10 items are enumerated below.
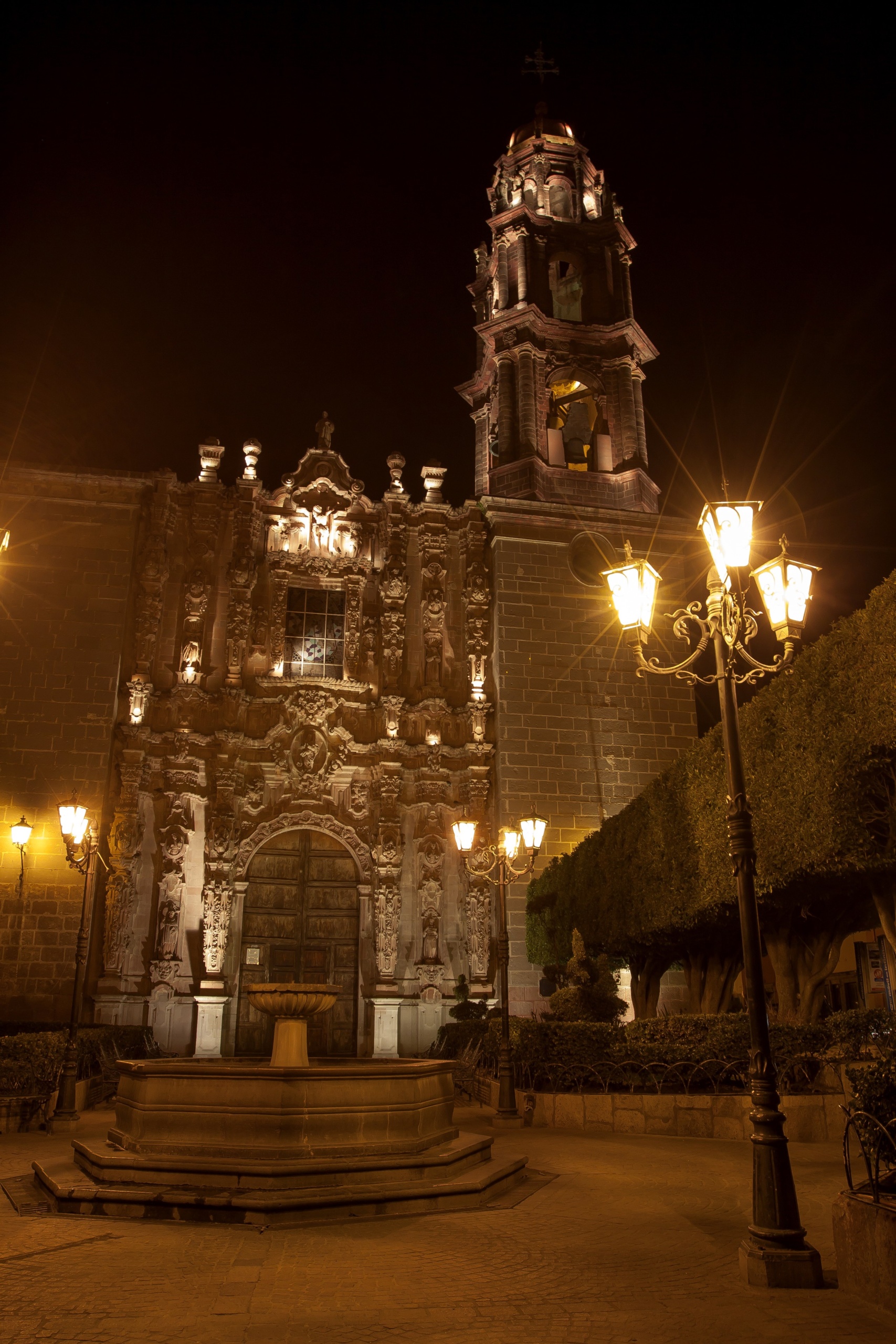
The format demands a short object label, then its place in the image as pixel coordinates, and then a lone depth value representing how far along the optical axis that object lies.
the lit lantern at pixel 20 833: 18.62
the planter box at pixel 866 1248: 5.09
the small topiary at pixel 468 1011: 19.59
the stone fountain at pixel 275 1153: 7.45
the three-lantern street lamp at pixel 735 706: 5.57
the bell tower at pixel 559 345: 25.36
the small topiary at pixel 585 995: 15.03
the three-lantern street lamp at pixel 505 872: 12.99
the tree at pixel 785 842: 10.59
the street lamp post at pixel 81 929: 12.23
